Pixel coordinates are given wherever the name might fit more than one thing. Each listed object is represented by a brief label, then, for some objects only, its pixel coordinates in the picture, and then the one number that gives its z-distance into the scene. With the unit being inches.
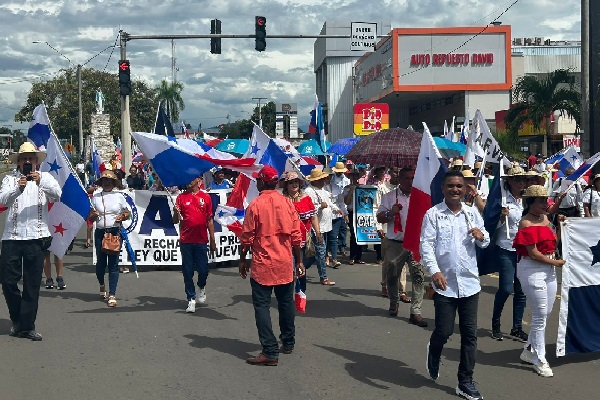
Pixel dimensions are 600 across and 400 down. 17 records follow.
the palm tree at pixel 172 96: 3624.5
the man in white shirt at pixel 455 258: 243.9
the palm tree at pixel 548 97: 1058.1
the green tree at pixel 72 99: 2390.5
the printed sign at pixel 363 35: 859.5
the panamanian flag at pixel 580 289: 281.0
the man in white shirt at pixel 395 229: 361.7
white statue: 1712.7
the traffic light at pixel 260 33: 829.2
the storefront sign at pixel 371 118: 1440.7
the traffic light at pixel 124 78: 860.6
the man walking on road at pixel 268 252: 283.9
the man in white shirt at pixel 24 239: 323.6
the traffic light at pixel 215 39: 826.8
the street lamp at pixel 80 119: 1841.0
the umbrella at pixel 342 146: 865.5
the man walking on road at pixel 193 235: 376.5
